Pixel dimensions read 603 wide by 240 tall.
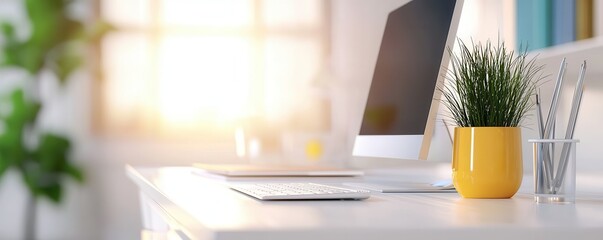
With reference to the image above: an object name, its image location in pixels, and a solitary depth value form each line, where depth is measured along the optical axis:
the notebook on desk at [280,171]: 2.12
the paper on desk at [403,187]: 1.59
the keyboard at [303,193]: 1.23
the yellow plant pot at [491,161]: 1.32
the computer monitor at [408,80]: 1.62
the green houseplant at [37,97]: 4.98
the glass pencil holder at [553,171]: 1.25
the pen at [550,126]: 1.26
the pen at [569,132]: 1.24
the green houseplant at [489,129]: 1.30
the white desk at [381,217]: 0.83
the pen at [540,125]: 1.32
